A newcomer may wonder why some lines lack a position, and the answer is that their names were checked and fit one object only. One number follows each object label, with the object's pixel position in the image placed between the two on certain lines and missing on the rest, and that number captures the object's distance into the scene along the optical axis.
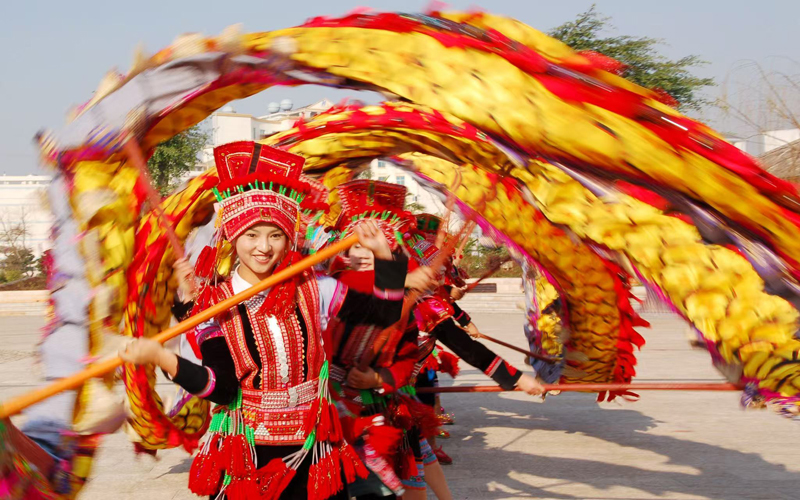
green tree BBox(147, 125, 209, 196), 15.63
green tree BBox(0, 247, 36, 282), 24.39
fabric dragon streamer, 2.17
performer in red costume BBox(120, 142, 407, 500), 2.61
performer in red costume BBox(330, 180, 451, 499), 3.08
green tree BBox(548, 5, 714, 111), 17.61
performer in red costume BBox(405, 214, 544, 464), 3.50
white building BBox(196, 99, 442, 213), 51.98
